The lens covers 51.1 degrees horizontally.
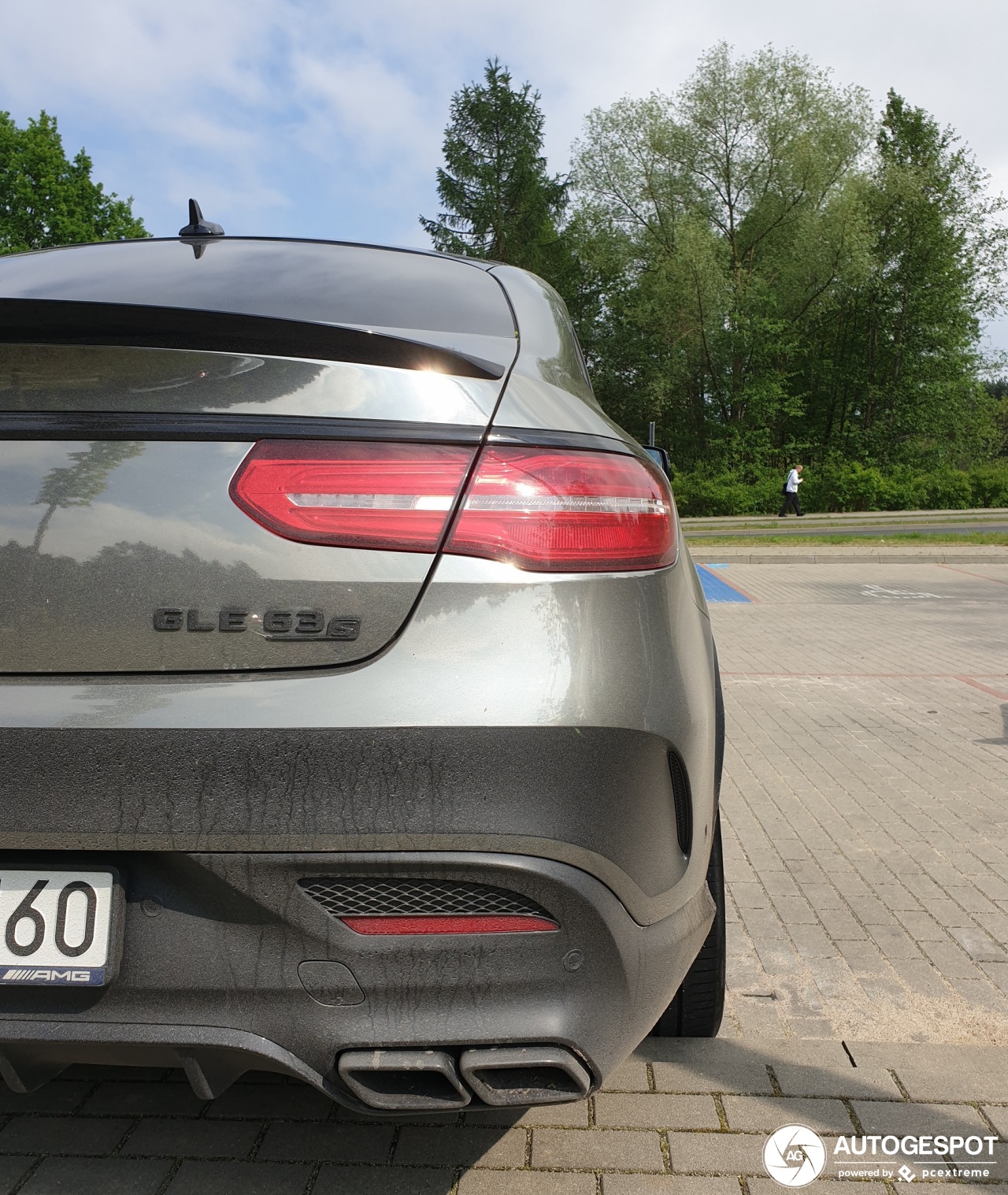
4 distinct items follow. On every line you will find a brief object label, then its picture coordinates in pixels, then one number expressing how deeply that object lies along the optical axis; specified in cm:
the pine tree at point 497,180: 4659
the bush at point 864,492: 3684
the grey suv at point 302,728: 145
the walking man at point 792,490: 3419
